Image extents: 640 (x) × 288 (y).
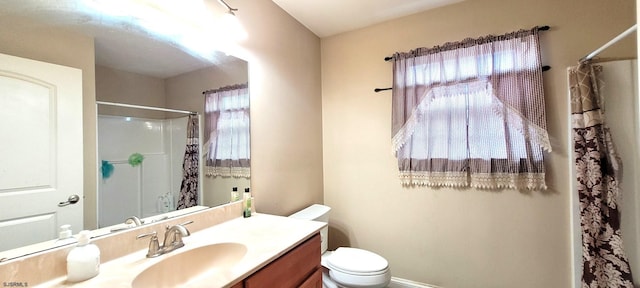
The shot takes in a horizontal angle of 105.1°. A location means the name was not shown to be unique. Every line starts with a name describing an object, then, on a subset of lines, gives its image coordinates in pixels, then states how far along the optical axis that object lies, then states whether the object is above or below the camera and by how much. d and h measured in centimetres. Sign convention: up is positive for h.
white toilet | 156 -81
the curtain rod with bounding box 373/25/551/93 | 162 +74
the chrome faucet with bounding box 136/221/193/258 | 97 -38
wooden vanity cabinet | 90 -52
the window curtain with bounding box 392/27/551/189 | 164 +21
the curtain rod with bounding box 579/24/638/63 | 109 +48
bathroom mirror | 80 +40
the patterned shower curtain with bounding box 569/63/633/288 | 141 -28
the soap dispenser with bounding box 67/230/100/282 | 78 -35
